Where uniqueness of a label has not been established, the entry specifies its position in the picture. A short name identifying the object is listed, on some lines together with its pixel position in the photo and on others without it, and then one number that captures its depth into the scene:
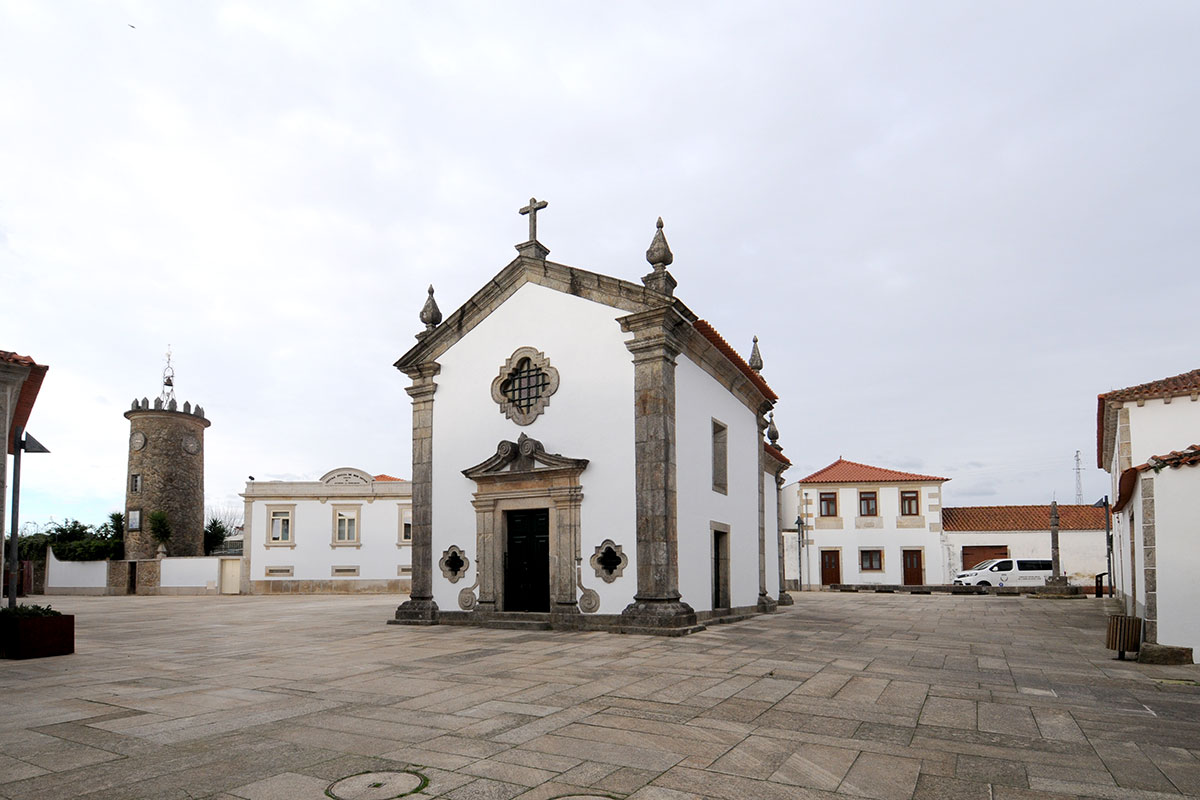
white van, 34.72
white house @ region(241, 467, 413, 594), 35.50
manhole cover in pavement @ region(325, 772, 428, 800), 4.59
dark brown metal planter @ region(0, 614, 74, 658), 10.52
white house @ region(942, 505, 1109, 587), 37.91
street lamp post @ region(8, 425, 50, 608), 11.66
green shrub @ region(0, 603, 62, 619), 10.73
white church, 13.84
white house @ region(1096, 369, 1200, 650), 9.64
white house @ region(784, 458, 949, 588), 38.97
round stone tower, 39.12
